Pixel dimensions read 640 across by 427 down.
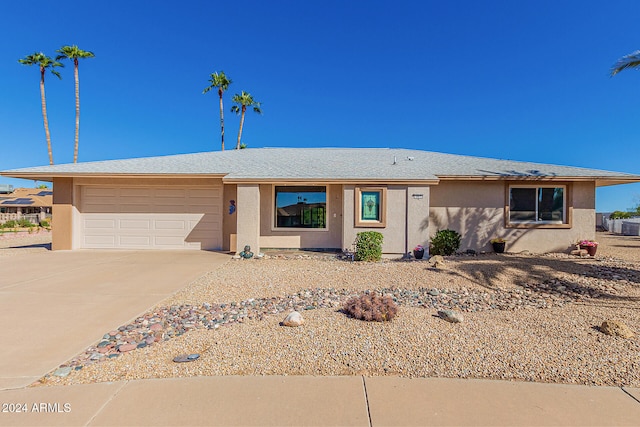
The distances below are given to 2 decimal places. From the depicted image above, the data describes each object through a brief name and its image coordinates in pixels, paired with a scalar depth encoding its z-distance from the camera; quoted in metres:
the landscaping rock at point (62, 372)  3.28
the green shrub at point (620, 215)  26.84
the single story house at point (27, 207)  30.40
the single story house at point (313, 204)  10.55
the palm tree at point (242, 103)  30.61
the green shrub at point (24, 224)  24.31
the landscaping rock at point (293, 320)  4.34
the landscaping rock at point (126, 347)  3.76
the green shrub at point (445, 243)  10.66
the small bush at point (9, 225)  22.83
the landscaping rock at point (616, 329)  4.02
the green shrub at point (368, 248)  9.58
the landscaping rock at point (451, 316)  4.51
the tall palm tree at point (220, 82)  28.83
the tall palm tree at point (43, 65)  26.48
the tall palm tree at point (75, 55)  25.31
